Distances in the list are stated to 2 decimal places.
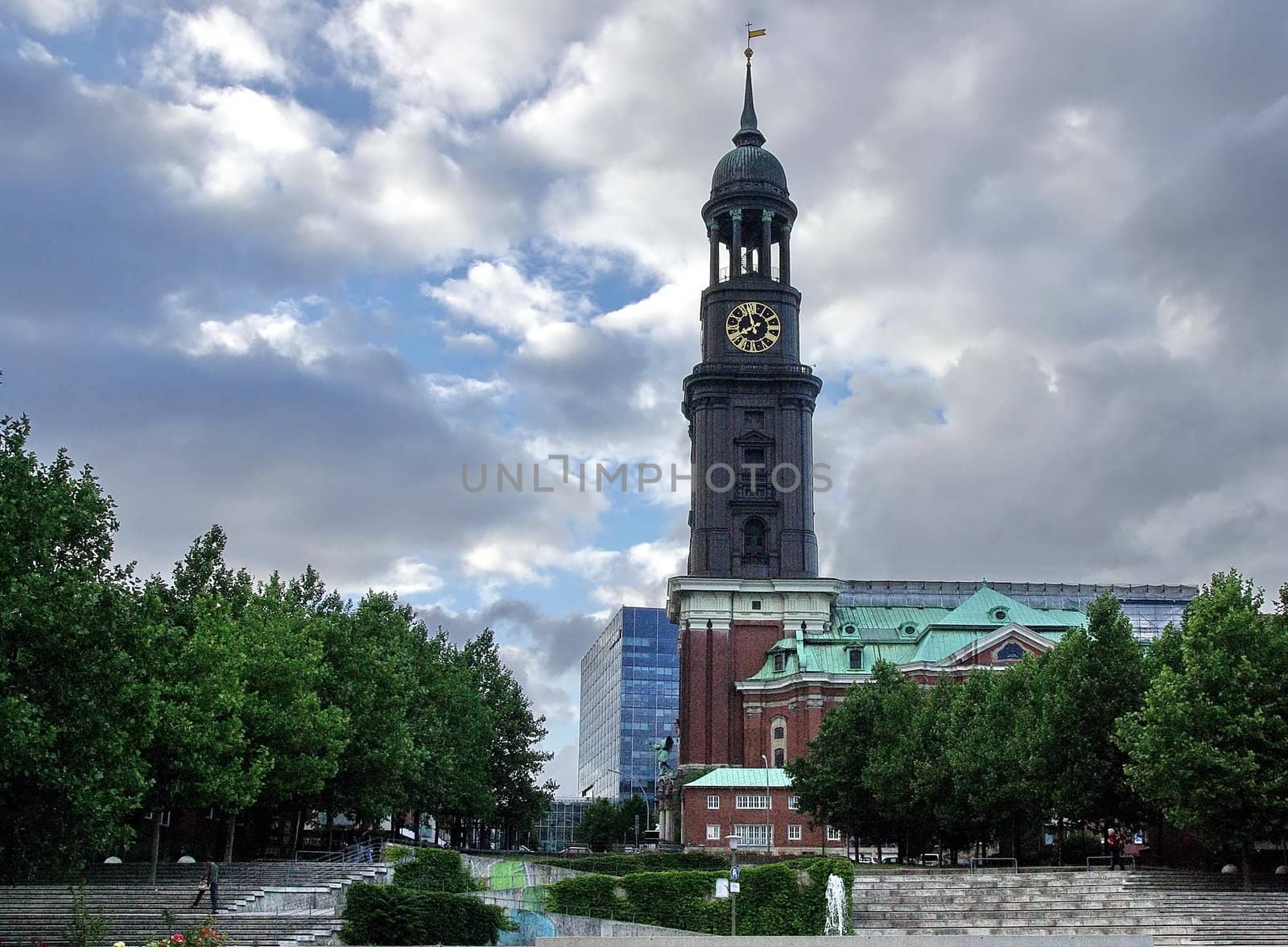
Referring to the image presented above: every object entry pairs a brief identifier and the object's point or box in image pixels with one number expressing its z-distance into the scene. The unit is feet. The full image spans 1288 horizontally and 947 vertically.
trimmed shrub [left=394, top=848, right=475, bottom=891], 179.73
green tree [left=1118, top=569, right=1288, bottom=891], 168.35
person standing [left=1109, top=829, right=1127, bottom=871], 200.64
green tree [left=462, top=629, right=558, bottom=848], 350.02
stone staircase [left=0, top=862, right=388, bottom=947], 139.64
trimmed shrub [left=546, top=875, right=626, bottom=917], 178.19
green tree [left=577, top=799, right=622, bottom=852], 479.00
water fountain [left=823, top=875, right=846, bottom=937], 168.55
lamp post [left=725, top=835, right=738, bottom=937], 163.55
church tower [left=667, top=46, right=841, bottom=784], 413.59
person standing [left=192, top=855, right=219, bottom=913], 147.13
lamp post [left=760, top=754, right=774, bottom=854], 353.84
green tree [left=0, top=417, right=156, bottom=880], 121.29
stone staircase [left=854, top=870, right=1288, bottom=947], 159.43
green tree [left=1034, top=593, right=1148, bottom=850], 199.62
